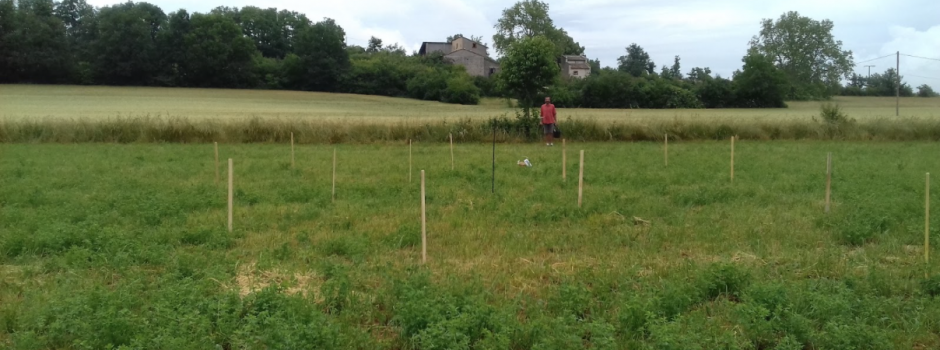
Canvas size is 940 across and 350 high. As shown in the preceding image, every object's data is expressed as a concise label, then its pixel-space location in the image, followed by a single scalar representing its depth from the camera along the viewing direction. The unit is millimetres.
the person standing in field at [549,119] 22250
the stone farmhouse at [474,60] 91438
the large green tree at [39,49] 53375
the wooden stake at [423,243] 6746
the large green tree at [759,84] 54719
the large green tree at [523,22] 68875
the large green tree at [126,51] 57750
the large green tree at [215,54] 60281
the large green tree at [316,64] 65250
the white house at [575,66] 85875
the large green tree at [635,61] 110875
